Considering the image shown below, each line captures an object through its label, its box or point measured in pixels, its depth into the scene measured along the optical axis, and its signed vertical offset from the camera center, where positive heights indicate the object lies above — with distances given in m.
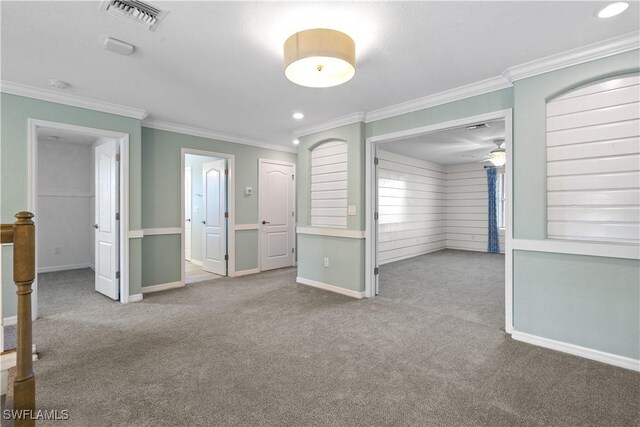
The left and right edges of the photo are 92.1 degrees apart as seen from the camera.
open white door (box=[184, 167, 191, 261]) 6.80 -0.02
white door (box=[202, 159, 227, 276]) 5.59 -0.11
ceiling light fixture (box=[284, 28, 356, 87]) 2.08 +1.09
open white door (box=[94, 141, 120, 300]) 4.04 -0.11
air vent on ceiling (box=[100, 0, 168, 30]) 1.97 +1.33
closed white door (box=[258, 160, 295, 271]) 5.98 -0.04
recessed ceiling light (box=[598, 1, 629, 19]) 1.96 +1.32
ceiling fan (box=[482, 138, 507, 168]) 5.79 +1.14
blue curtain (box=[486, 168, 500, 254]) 8.13 +0.04
